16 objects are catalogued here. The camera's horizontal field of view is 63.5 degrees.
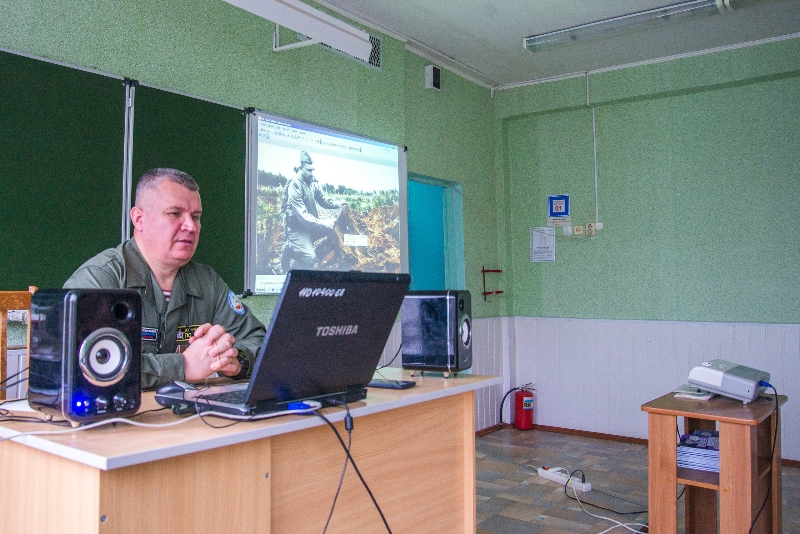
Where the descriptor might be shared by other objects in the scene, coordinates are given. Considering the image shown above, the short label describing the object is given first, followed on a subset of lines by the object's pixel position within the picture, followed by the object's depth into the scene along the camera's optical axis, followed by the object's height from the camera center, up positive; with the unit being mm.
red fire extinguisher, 5426 -987
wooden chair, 1805 -35
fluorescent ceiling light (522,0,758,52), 3777 +1686
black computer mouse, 1450 -217
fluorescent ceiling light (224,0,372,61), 2840 +1270
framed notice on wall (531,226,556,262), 5516 +414
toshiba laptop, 1306 -116
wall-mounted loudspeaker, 4781 +1595
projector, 2582 -360
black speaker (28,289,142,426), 1201 -117
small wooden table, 2297 -682
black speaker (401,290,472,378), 2182 -134
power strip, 3818 -1149
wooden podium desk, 1114 -379
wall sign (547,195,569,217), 5438 +727
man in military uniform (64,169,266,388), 2043 +51
